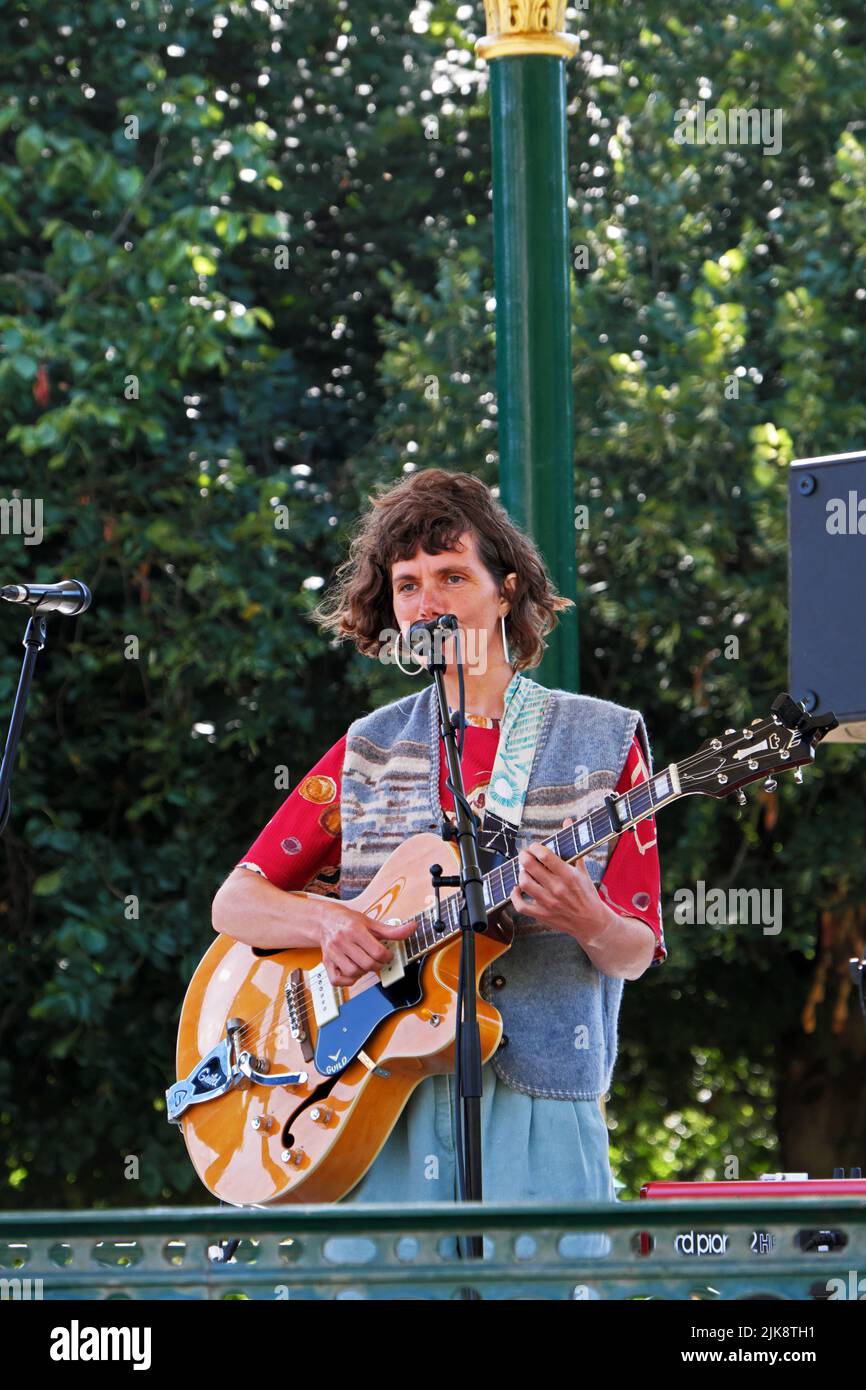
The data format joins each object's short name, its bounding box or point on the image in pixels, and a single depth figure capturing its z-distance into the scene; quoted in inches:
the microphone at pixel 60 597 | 273.0
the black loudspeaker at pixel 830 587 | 191.8
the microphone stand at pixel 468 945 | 222.2
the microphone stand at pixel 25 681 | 269.9
